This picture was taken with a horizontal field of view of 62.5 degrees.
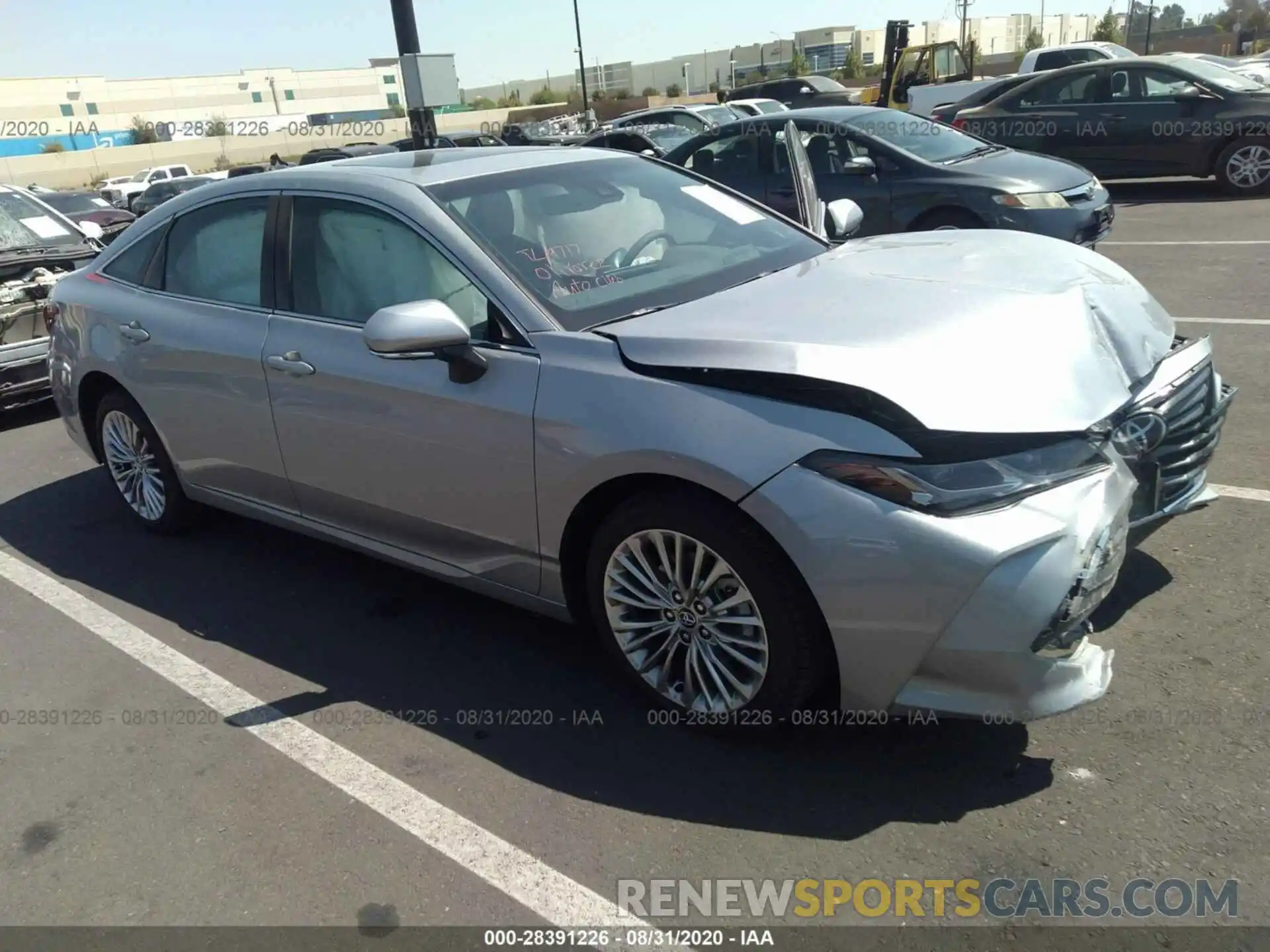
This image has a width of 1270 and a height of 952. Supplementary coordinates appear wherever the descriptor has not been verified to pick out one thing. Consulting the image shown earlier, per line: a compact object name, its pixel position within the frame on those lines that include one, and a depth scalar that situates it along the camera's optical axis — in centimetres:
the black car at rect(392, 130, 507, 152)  1781
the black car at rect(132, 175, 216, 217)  2331
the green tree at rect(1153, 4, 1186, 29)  10375
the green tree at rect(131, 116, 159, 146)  6956
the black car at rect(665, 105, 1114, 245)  822
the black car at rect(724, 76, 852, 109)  2942
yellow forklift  2472
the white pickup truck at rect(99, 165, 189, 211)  3055
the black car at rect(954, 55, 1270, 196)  1182
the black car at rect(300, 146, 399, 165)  1786
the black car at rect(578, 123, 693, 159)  1471
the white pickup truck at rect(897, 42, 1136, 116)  2094
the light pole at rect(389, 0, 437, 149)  1009
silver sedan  256
